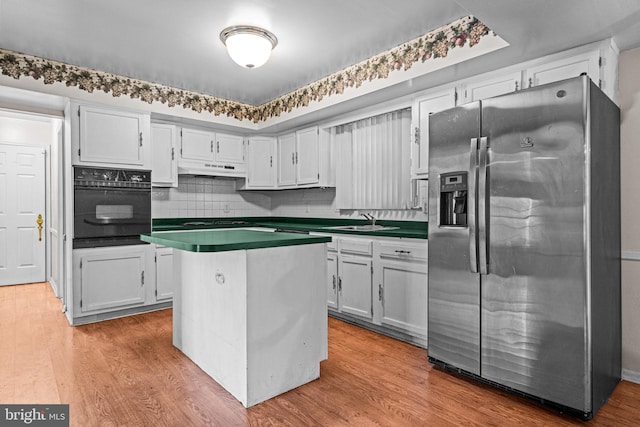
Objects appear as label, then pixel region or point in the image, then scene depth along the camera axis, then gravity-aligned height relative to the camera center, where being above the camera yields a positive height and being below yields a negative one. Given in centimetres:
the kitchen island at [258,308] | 211 -59
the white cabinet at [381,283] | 304 -63
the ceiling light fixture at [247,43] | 283 +129
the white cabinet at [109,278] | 367 -67
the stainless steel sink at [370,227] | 397 -16
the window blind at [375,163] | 382 +55
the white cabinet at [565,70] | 240 +97
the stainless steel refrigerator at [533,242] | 195 -17
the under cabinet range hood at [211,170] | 463 +55
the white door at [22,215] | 536 -5
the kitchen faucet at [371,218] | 403 -6
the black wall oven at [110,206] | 366 +6
